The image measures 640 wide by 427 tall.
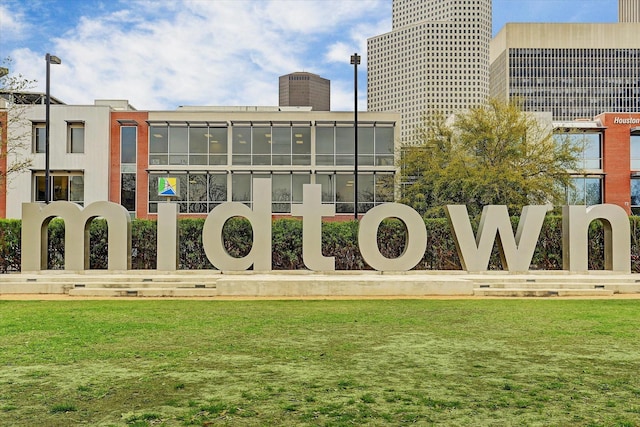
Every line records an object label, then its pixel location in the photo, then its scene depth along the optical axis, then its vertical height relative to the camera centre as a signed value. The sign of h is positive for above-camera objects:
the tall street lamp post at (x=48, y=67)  24.19 +6.16
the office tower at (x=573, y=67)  141.38 +36.88
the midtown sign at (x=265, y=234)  18.44 -0.45
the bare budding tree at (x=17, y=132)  37.75 +5.76
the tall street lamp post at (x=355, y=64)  26.41 +6.91
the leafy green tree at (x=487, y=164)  29.22 +2.94
